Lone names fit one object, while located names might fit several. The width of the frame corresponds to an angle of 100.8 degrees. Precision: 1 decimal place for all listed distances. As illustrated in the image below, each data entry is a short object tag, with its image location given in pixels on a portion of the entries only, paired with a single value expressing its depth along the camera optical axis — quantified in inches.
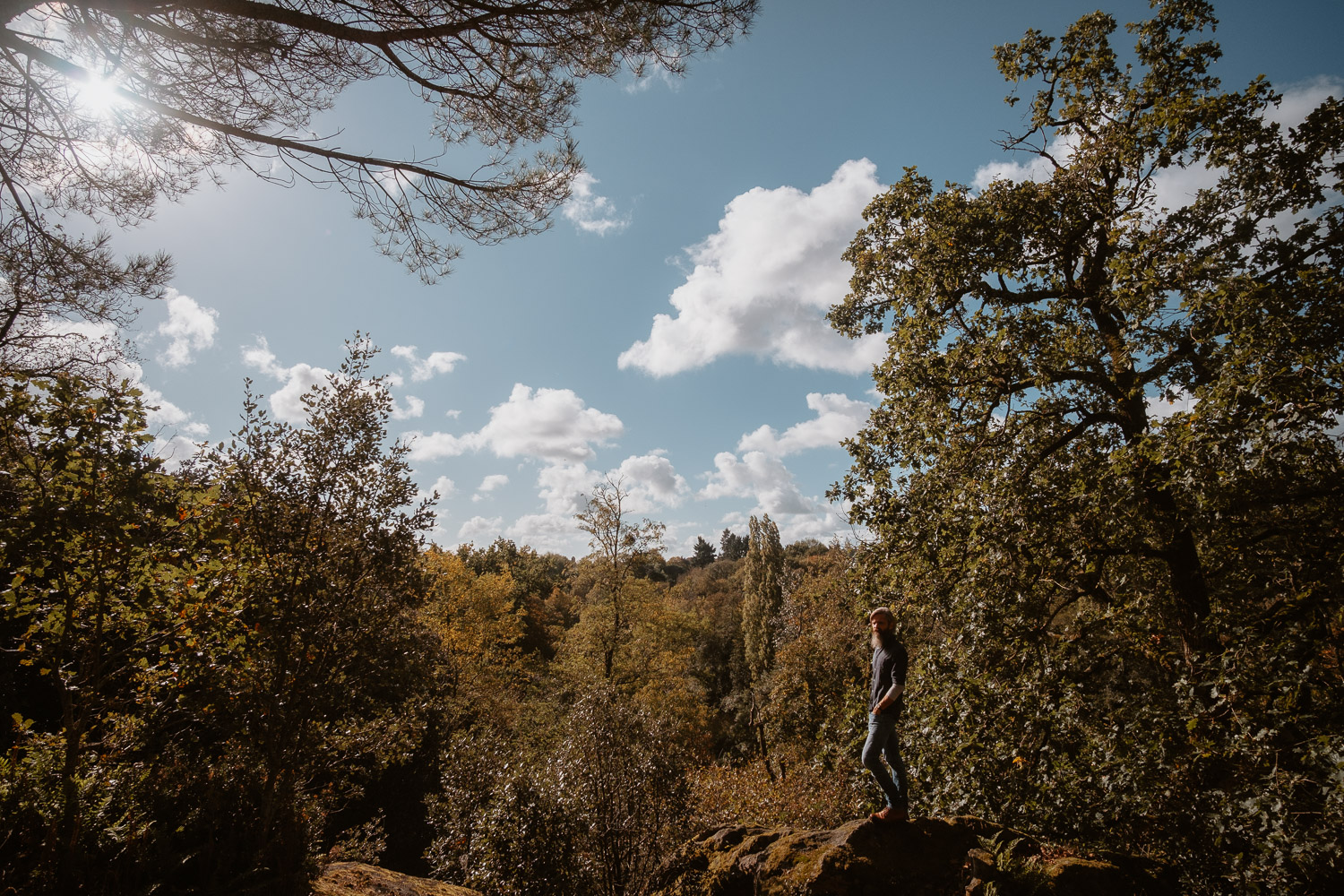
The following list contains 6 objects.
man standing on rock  192.7
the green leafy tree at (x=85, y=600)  153.8
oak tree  187.8
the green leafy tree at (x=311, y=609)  209.2
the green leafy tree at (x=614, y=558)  733.9
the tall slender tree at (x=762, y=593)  1061.8
